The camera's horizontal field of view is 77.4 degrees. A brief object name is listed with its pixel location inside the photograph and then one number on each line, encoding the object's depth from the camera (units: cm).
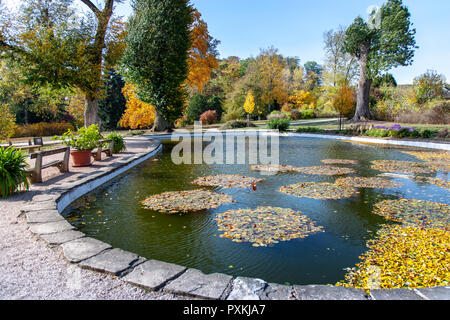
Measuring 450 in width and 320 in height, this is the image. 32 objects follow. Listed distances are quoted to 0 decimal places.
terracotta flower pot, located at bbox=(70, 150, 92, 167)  816
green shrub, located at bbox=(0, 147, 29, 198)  507
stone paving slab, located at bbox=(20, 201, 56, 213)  420
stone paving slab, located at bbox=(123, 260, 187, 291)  233
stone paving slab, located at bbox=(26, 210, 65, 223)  380
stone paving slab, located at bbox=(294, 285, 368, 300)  214
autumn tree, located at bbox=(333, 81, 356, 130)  1952
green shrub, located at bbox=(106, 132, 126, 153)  1099
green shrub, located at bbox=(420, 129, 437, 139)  1482
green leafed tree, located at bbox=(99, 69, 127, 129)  3083
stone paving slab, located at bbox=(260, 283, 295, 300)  219
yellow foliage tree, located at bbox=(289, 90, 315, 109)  4088
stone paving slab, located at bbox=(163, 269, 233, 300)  220
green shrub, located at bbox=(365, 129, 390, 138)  1673
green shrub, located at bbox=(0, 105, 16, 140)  1099
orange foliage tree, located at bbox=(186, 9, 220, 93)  2547
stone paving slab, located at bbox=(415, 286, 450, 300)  212
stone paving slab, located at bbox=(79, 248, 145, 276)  258
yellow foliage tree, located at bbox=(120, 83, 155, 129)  2745
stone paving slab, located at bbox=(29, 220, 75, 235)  346
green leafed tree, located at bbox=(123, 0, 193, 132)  1927
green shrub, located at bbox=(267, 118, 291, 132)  2280
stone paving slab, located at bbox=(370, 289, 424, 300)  212
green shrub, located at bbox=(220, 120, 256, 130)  2777
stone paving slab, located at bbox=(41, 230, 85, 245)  318
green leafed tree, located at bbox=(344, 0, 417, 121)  2350
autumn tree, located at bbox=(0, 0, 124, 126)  1170
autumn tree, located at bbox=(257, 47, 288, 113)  3762
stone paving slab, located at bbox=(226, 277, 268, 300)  219
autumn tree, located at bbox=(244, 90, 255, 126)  3002
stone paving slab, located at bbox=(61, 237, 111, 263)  281
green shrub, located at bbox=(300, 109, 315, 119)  3609
